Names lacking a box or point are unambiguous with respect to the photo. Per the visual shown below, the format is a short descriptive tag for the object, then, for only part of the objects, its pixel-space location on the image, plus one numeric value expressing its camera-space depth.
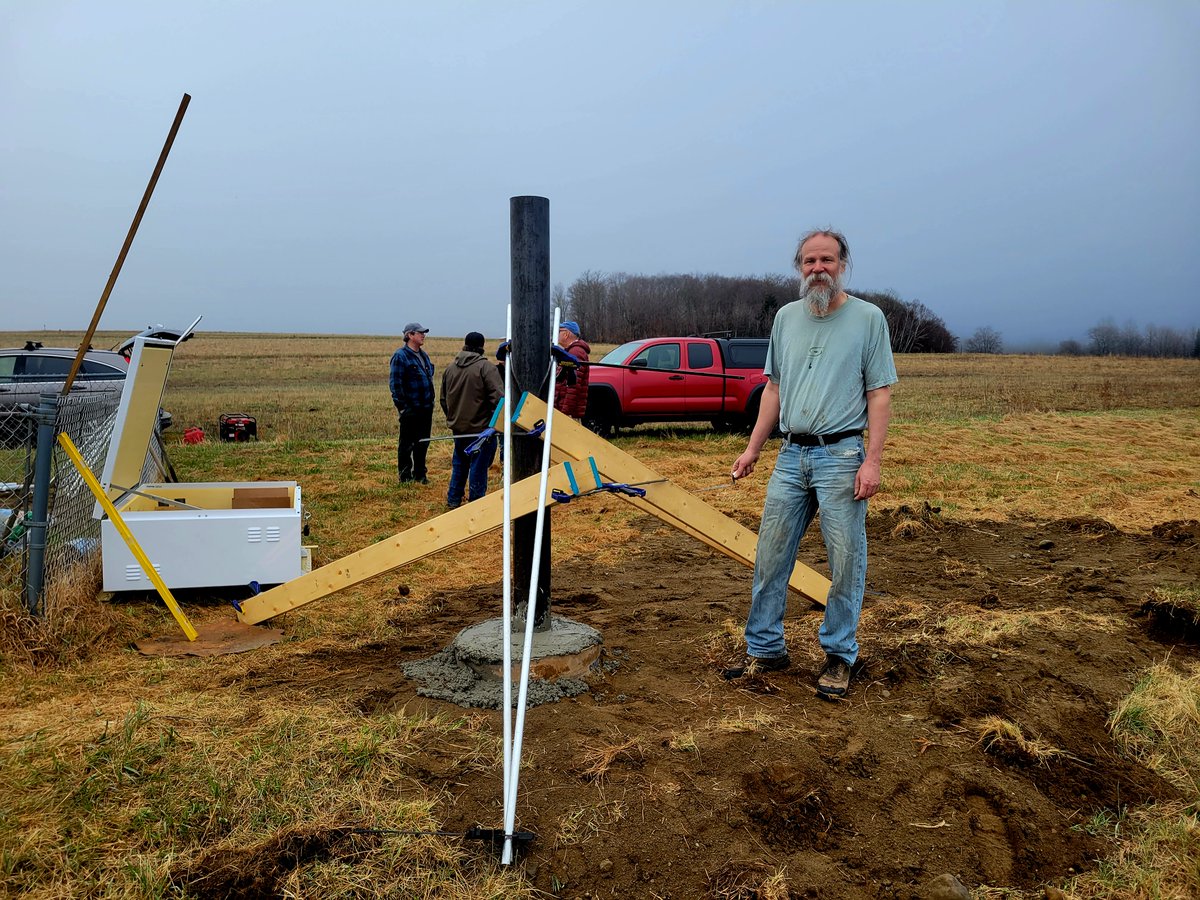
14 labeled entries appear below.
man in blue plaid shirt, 10.14
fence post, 4.53
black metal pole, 4.08
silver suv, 14.39
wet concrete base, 3.88
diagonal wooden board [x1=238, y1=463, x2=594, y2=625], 3.89
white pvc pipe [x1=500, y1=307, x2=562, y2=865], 2.51
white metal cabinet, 5.38
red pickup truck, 15.00
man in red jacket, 9.07
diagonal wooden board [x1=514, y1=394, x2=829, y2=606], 4.06
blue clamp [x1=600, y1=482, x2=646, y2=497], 4.02
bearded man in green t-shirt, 3.79
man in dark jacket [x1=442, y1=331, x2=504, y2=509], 8.66
